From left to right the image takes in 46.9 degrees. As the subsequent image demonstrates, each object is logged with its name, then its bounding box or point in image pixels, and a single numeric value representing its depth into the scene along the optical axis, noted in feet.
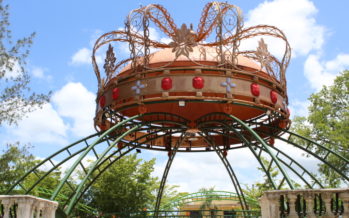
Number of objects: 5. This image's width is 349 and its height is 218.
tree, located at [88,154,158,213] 114.01
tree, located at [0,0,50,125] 58.29
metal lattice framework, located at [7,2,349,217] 49.85
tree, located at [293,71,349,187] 90.33
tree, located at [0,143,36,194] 70.79
